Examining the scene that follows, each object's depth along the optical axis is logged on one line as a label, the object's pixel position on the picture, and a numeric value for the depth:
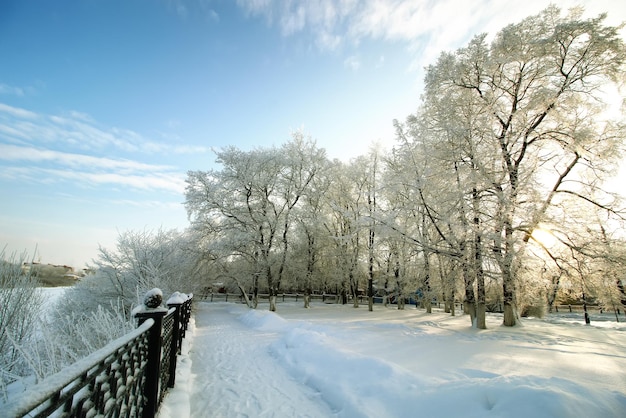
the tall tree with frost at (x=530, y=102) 10.29
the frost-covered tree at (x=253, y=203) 19.91
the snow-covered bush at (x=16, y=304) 7.66
